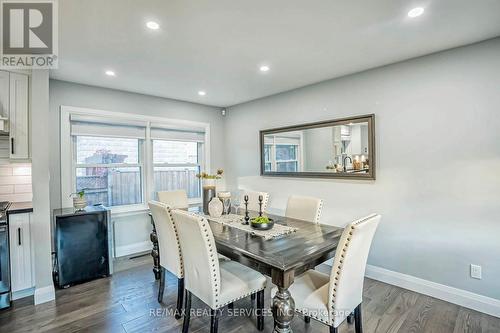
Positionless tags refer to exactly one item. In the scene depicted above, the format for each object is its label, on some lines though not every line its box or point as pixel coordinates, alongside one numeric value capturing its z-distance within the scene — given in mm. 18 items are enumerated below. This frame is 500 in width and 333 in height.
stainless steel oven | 2467
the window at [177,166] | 4414
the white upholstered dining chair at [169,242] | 2291
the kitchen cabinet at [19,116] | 2715
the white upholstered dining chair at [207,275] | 1808
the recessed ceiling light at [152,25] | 2056
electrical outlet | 2445
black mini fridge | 2893
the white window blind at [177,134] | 4316
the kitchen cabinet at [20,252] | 2570
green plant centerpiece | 2357
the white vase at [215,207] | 2908
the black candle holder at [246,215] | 2634
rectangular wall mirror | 3186
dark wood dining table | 1665
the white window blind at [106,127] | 3566
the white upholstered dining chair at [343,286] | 1614
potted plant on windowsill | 3170
